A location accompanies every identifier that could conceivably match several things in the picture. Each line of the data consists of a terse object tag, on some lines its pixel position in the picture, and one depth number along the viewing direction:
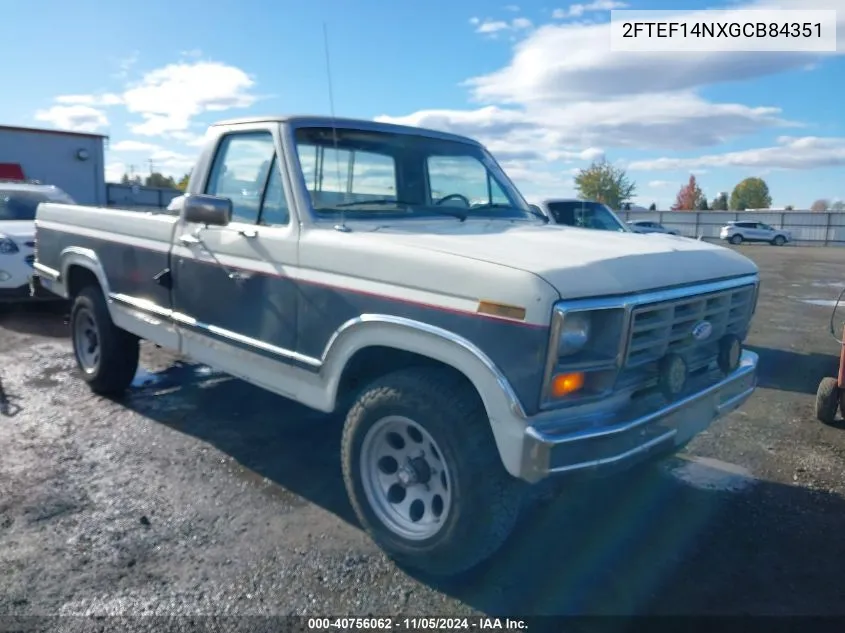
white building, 19.75
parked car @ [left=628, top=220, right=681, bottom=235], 34.75
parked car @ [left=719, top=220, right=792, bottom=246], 42.31
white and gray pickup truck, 2.97
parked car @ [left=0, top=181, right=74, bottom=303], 9.06
